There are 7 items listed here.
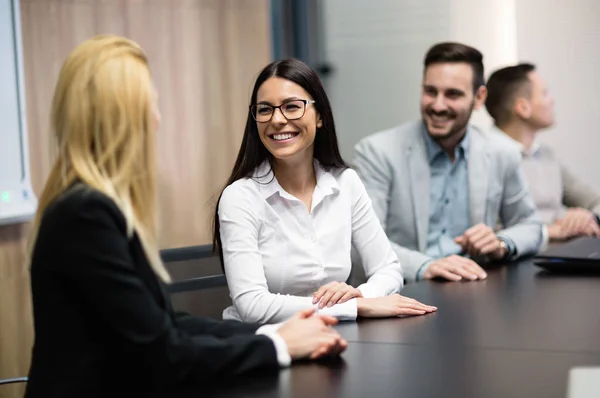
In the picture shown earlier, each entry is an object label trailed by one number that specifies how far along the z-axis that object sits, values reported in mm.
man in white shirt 4570
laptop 2930
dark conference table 1543
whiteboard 3457
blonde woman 1443
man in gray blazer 3398
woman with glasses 2307
